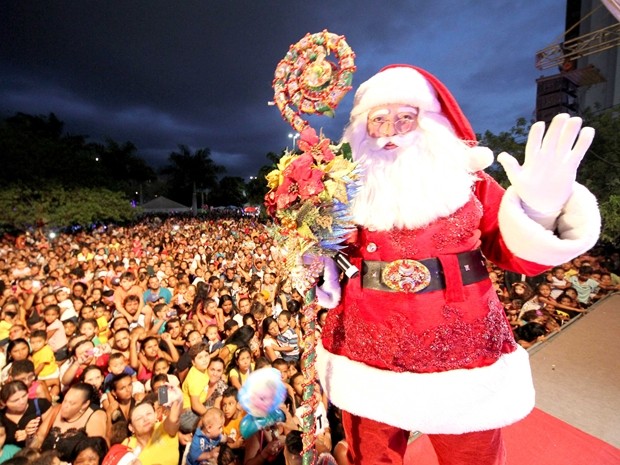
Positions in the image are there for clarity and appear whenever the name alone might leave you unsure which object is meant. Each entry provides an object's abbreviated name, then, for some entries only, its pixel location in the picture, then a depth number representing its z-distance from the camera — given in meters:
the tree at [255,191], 36.12
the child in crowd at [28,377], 3.29
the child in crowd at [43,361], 3.94
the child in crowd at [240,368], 3.89
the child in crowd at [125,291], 5.92
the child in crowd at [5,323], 4.68
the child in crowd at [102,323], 4.89
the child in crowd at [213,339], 4.72
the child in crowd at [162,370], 3.79
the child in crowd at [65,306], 5.35
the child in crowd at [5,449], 2.55
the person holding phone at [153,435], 2.83
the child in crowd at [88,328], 4.35
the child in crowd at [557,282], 6.68
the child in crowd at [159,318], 5.15
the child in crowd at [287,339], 4.81
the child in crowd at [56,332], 4.62
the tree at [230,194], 53.12
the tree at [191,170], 38.78
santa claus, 1.38
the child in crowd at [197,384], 3.58
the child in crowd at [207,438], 2.88
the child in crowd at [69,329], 4.76
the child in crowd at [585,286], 6.55
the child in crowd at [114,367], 3.60
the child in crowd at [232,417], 3.13
